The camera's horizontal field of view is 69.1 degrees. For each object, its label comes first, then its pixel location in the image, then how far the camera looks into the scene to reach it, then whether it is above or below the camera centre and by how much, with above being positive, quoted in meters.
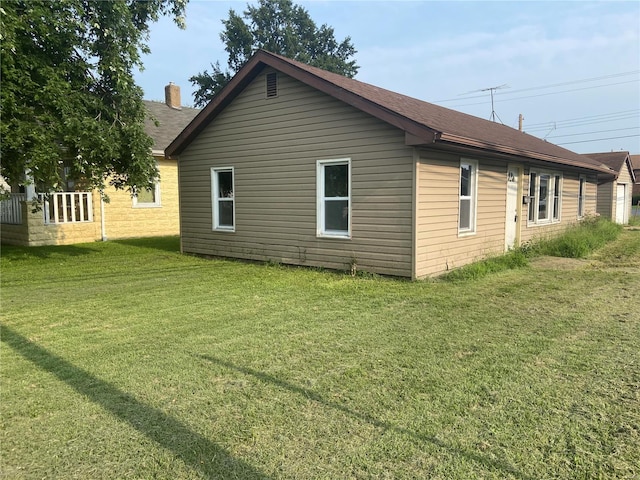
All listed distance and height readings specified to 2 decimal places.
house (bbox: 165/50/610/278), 8.27 +0.56
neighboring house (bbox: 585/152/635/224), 23.14 +0.77
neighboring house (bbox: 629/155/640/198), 47.63 +3.30
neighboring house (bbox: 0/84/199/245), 14.12 -0.27
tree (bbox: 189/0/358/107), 37.62 +13.63
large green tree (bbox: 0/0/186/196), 8.08 +2.22
